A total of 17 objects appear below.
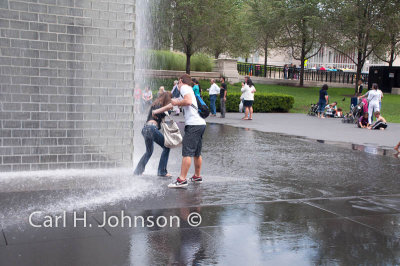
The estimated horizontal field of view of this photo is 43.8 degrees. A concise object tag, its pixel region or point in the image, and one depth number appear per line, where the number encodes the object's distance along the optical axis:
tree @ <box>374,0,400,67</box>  30.42
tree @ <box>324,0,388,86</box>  30.97
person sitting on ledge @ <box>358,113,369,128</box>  18.77
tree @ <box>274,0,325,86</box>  33.88
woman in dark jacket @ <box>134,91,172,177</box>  8.10
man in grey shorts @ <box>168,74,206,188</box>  7.54
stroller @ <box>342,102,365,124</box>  19.27
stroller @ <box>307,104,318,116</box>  23.61
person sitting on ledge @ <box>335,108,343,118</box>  22.86
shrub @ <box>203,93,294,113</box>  24.50
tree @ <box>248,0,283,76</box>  37.50
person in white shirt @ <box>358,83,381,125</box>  19.03
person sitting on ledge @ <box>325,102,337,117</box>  22.92
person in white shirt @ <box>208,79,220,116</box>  22.36
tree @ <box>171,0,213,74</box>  31.45
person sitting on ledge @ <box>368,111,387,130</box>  18.09
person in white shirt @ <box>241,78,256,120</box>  20.08
